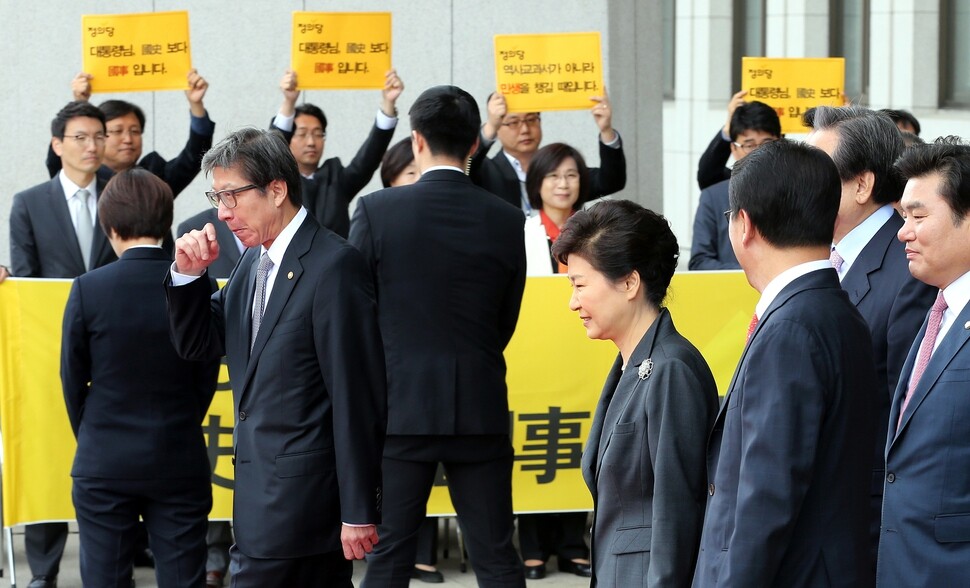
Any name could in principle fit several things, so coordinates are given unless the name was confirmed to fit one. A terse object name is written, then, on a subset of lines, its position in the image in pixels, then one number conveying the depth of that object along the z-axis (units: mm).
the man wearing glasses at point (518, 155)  15641
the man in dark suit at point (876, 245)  8156
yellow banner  13125
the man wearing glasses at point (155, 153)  15250
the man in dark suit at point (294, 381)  8547
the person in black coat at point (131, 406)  10289
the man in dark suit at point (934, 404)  7035
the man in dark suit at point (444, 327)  10664
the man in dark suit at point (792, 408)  5922
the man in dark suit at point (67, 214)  14039
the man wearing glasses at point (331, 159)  15273
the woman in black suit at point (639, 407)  6742
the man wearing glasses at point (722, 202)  15391
